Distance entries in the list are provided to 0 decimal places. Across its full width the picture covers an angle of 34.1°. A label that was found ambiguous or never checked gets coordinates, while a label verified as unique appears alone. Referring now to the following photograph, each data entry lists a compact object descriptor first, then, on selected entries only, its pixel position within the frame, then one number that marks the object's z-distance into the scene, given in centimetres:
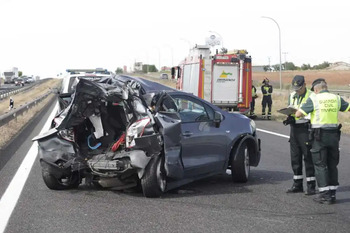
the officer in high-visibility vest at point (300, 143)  814
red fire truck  2373
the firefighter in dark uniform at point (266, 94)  2414
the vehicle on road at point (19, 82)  10134
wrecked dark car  774
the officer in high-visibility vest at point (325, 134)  762
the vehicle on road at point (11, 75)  11796
